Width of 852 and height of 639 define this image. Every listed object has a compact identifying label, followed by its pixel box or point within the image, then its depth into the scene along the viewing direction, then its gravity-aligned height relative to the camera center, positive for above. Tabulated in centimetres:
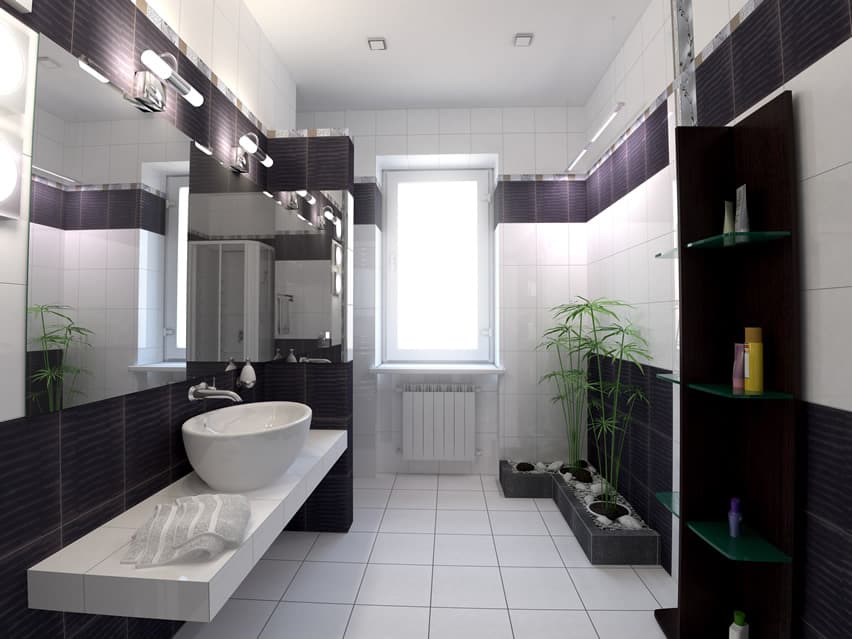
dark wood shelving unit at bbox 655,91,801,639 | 143 -20
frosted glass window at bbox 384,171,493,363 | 379 +46
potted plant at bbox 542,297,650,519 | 258 -36
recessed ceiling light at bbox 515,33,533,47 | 267 +168
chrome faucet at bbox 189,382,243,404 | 185 -29
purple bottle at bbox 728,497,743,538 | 150 -63
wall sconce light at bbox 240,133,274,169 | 221 +88
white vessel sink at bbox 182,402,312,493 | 152 -45
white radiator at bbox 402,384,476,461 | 351 -77
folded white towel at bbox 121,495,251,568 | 117 -56
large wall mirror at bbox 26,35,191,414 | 118 +23
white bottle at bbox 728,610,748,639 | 149 -98
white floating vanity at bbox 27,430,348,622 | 109 -63
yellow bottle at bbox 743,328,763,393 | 140 -11
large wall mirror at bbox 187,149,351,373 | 195 +27
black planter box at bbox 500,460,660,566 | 229 -110
